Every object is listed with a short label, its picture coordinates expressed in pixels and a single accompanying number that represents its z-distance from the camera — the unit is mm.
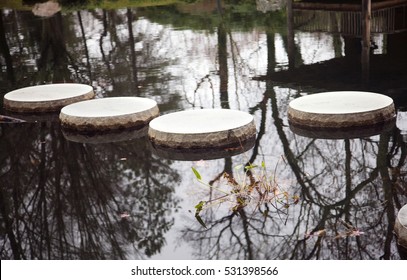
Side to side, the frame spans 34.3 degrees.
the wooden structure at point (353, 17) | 12047
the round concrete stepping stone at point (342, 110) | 8281
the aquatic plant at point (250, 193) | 6383
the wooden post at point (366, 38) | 11146
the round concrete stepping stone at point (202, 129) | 7902
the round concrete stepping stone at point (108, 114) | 8930
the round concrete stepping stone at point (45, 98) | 10195
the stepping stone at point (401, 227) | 5238
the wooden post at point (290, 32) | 12748
